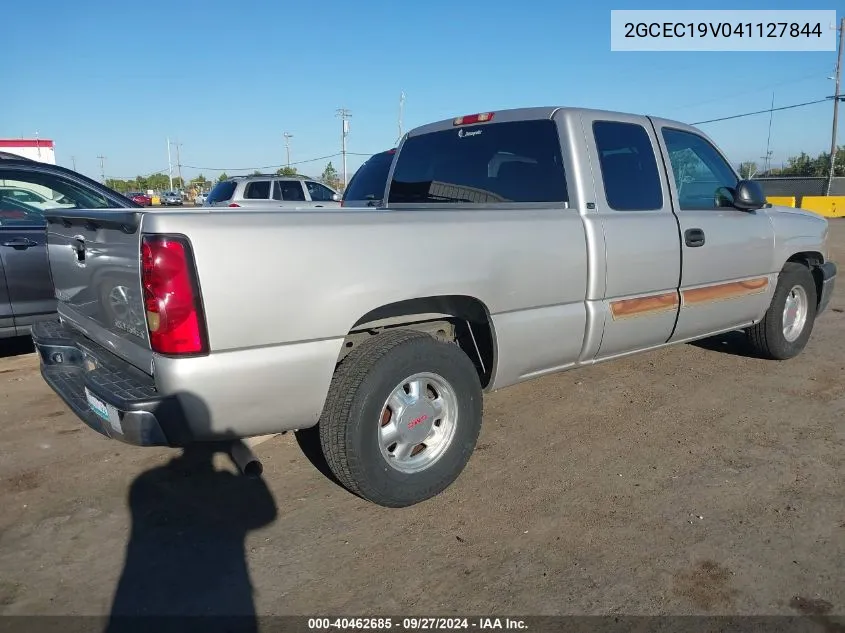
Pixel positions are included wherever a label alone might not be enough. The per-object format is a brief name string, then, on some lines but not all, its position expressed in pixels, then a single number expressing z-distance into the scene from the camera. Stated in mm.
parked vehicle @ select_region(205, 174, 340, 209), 14609
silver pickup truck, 2414
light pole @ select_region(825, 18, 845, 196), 39009
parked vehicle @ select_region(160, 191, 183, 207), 63925
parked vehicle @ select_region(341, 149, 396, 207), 8977
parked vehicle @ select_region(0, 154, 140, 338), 5039
